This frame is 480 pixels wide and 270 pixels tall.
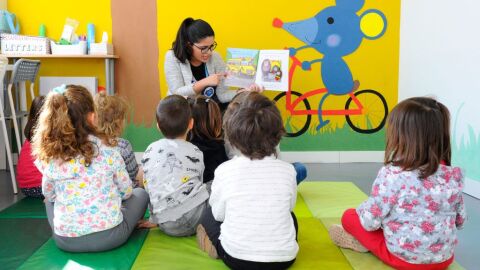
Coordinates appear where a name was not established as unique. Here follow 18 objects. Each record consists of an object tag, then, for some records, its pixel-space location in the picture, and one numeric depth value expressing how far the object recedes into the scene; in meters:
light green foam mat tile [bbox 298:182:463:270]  2.11
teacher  3.42
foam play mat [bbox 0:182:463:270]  2.09
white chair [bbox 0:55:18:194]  3.35
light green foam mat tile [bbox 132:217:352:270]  2.07
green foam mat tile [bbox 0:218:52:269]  2.20
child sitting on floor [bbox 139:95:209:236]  2.29
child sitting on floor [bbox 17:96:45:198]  3.14
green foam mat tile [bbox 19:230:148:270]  2.08
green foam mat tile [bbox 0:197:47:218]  2.85
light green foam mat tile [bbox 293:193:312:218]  2.80
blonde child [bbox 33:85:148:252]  2.05
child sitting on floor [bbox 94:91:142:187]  2.74
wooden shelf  3.98
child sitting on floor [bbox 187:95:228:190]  2.66
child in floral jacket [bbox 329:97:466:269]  1.85
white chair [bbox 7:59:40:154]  3.53
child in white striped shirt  1.84
